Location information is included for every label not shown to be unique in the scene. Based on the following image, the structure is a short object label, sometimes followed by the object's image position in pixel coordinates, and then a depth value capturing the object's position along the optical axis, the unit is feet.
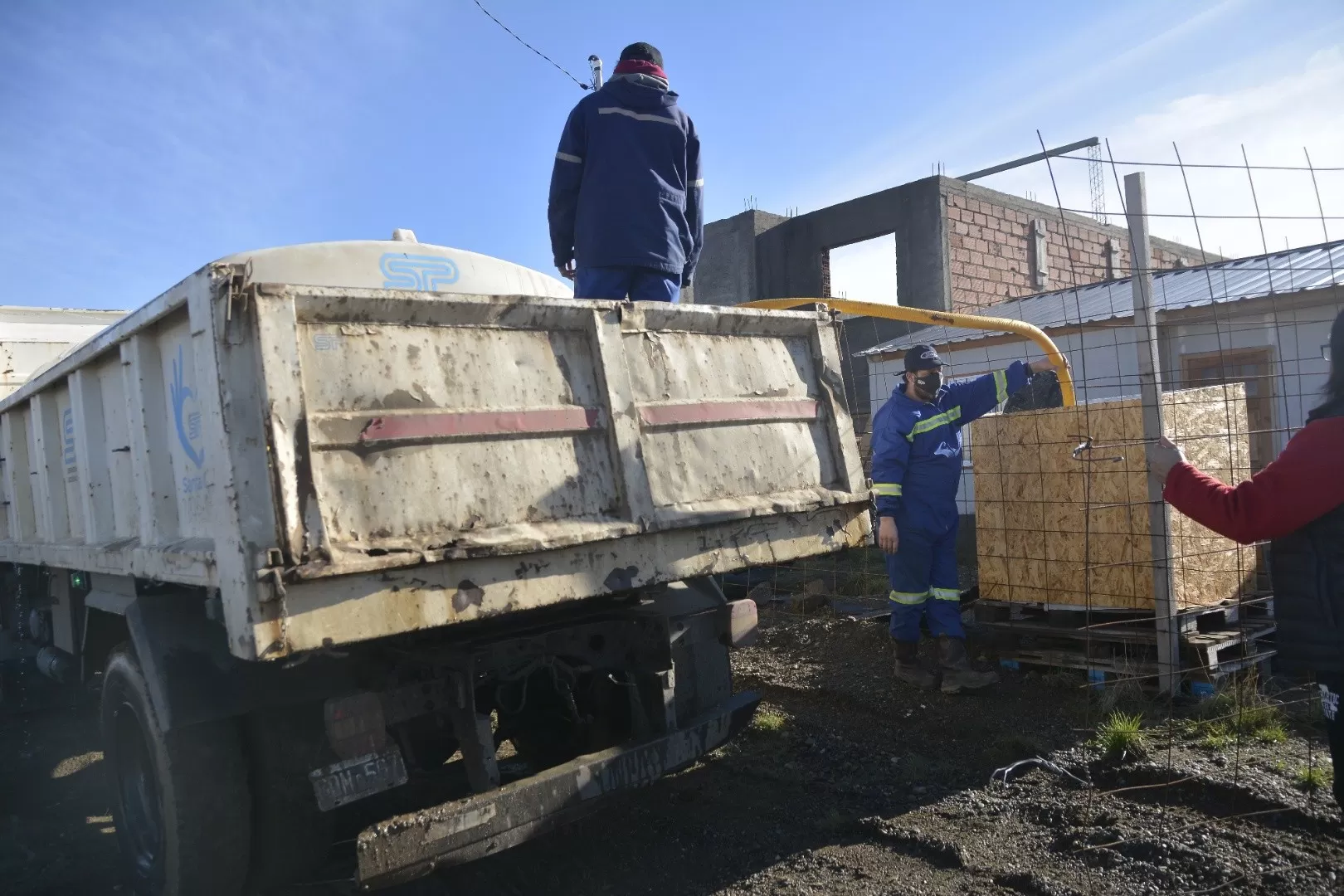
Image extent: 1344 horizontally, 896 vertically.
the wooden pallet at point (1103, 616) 16.58
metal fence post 15.43
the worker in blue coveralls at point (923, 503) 17.62
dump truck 8.63
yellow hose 15.92
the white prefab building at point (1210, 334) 30.40
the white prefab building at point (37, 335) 22.29
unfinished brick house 54.24
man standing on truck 13.74
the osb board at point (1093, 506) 16.61
